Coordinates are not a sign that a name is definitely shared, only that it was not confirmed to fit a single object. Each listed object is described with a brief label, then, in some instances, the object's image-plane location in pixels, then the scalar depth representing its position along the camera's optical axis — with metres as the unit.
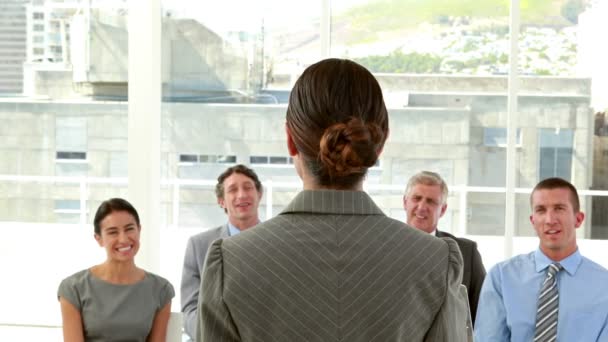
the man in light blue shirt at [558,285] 3.58
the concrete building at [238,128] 7.41
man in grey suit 4.18
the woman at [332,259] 1.18
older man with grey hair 3.99
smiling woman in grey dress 4.09
